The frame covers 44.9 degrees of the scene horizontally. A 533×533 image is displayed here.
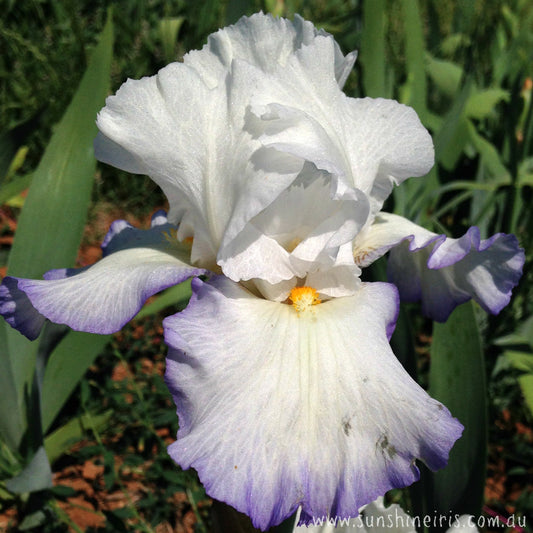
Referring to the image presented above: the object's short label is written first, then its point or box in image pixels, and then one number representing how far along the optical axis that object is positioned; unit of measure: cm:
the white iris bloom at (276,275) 17
